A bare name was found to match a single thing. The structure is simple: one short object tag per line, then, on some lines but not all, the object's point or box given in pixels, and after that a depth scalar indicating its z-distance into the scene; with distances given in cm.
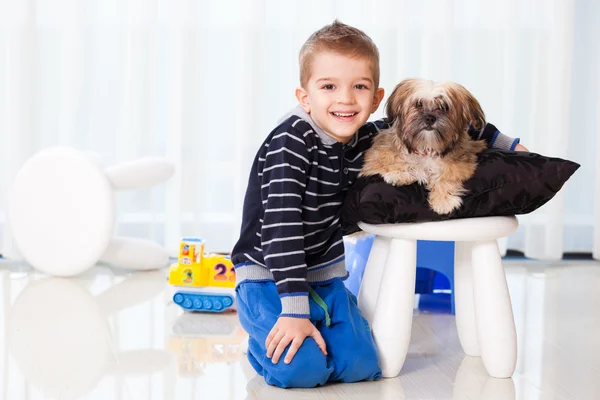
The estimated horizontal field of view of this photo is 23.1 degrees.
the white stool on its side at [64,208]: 332
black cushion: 253
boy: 251
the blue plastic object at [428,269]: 291
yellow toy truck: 308
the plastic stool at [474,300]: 257
